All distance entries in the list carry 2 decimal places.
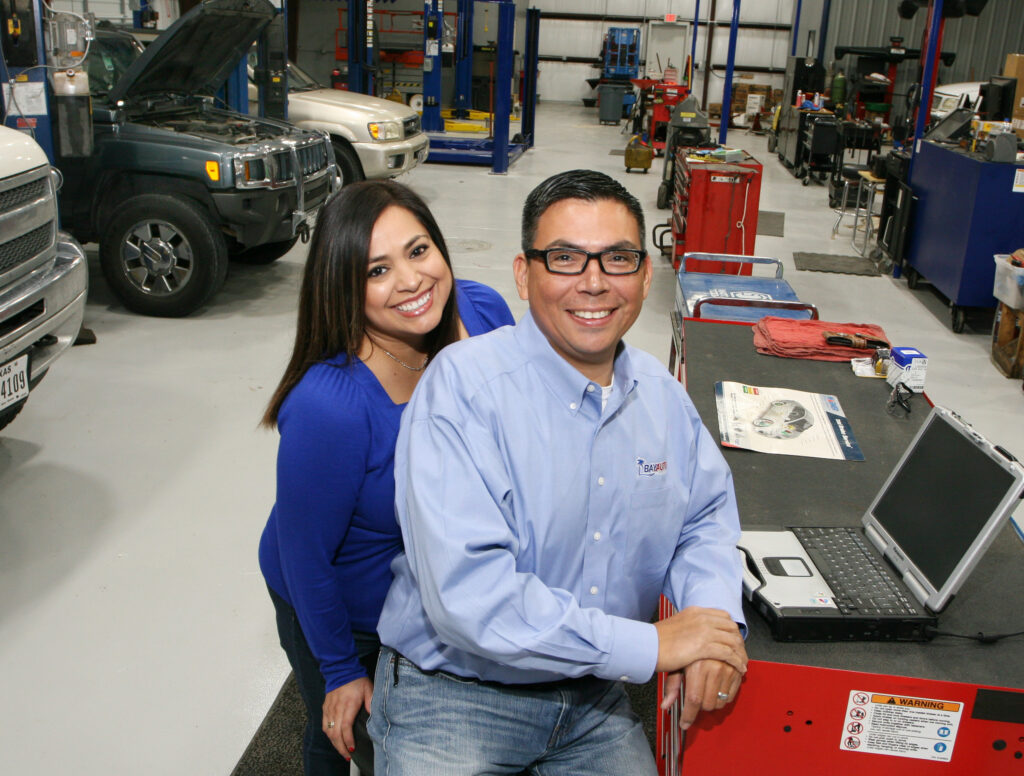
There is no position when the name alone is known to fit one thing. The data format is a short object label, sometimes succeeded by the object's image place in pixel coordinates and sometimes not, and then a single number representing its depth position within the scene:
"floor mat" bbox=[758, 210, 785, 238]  9.84
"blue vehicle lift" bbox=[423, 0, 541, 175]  11.70
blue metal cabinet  6.47
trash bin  20.02
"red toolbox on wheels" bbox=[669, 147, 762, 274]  7.07
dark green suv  5.86
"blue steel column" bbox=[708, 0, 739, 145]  10.91
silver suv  9.12
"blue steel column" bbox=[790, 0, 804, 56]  17.86
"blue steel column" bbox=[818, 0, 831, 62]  18.03
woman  1.78
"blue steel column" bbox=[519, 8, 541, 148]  13.94
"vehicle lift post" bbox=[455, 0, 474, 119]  13.89
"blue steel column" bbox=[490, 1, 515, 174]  11.40
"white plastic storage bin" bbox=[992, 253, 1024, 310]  5.48
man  1.57
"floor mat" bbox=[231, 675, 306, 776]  2.50
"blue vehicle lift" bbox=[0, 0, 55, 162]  5.06
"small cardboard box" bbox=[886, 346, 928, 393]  2.91
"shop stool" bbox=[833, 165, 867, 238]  9.98
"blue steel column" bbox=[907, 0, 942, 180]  7.71
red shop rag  3.32
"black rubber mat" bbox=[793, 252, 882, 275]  8.45
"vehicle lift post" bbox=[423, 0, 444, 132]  12.43
